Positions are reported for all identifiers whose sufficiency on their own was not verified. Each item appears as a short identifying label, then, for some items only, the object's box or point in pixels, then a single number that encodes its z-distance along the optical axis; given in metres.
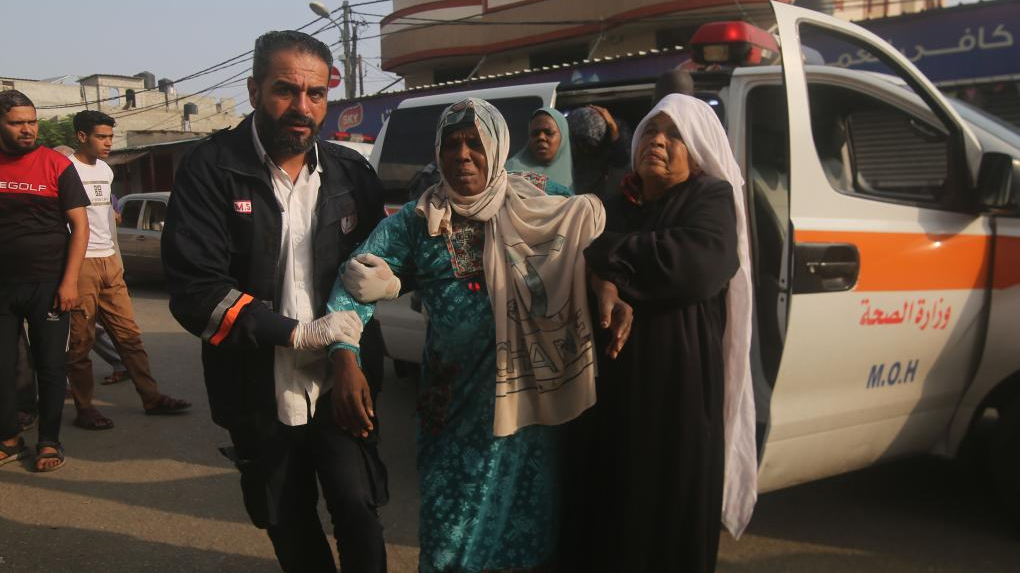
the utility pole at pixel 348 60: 21.41
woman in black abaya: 2.09
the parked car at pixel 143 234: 11.73
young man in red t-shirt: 4.03
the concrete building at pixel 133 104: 43.56
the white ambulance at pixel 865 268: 2.84
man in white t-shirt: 4.93
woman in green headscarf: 4.16
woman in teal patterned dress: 2.17
